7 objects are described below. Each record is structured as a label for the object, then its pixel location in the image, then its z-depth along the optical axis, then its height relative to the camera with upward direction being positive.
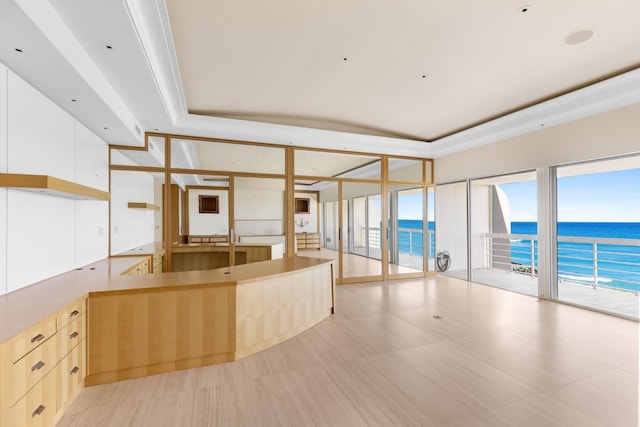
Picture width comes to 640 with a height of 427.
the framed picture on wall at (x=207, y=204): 5.82 +0.32
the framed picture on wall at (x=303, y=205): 7.26 +0.40
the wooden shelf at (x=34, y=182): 2.08 +0.29
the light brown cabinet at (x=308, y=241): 9.83 -0.75
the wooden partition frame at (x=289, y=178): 4.97 +0.83
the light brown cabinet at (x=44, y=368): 1.46 -0.88
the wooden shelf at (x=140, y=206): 4.80 +0.24
